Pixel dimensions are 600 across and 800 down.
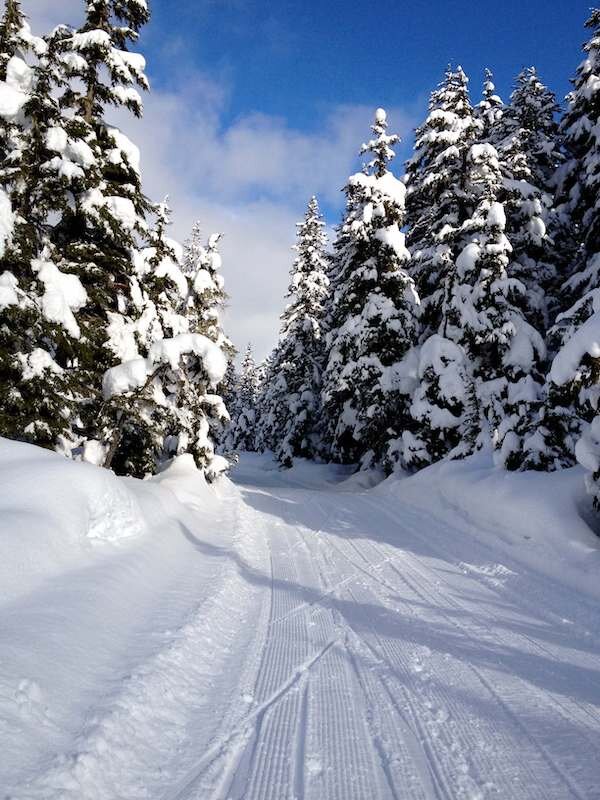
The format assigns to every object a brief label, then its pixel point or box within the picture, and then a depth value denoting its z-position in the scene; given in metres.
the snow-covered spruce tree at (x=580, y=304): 7.41
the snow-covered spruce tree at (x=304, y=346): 28.95
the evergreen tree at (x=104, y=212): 10.08
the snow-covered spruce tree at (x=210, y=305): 16.48
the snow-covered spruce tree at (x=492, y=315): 13.70
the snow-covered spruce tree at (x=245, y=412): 55.47
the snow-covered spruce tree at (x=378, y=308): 18.31
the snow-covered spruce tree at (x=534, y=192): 15.91
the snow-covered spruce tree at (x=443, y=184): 16.84
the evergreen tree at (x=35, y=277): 8.21
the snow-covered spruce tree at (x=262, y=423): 36.12
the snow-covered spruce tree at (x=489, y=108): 20.77
